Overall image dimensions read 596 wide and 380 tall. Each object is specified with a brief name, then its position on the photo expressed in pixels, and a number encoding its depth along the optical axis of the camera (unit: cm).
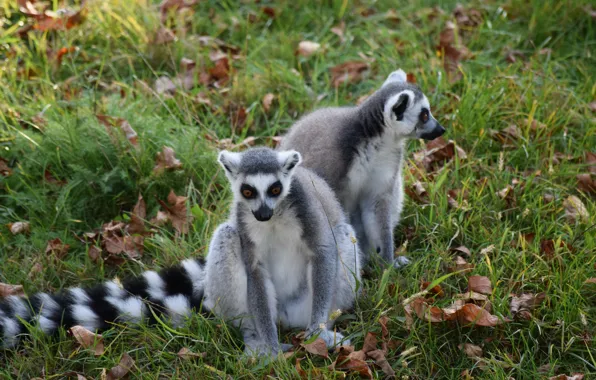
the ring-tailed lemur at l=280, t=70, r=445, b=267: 927
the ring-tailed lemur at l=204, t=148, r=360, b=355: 766
